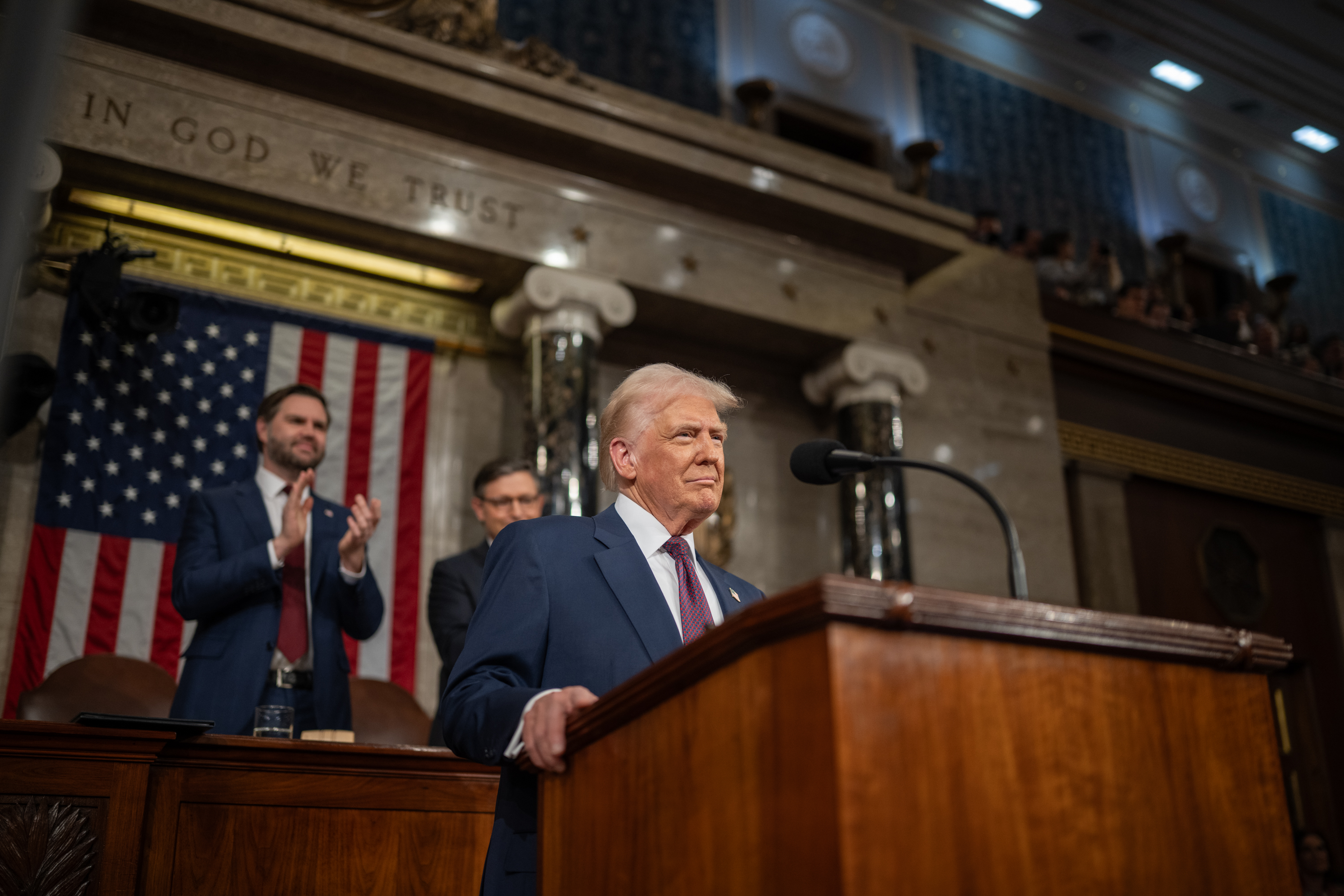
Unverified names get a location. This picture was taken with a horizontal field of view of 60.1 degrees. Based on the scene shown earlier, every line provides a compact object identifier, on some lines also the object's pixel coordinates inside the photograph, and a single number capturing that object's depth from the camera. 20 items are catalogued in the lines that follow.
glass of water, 3.08
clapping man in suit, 3.33
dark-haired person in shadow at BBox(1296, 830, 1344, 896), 6.61
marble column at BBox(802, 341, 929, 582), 6.64
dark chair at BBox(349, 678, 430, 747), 4.49
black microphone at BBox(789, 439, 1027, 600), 2.64
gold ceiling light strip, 5.55
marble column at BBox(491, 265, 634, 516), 5.77
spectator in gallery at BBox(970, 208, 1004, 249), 8.62
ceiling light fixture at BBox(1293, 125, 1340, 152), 11.85
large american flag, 5.01
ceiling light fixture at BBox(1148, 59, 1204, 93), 10.87
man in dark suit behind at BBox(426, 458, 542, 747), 3.91
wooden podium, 1.15
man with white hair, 1.71
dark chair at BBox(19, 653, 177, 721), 3.93
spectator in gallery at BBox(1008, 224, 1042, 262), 8.77
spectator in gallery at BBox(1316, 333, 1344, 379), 10.58
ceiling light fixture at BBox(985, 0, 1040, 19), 9.98
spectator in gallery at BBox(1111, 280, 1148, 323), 9.07
